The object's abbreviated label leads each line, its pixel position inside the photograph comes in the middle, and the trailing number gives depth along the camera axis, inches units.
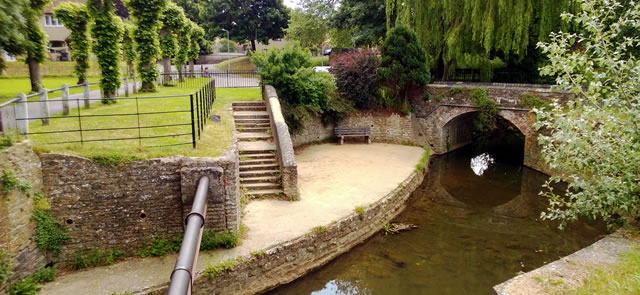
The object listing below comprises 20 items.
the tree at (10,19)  271.0
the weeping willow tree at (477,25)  724.7
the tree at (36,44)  520.1
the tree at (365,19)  1100.5
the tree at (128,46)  787.3
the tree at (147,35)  735.1
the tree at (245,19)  1649.9
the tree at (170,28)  877.2
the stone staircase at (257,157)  474.9
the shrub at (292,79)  671.8
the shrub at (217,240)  345.2
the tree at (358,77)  805.2
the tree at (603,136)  261.9
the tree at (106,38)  573.3
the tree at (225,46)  2458.2
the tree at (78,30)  569.9
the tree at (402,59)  783.1
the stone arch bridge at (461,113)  710.0
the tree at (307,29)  1429.6
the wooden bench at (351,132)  792.3
